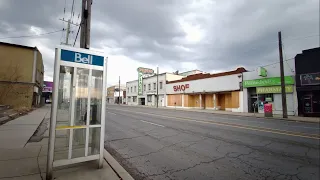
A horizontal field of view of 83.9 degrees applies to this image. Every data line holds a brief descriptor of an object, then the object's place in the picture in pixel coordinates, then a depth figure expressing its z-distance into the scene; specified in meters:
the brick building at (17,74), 21.09
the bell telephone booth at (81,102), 3.73
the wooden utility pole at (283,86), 17.59
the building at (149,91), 42.38
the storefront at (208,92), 26.03
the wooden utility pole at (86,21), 5.71
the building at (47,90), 55.36
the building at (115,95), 65.06
